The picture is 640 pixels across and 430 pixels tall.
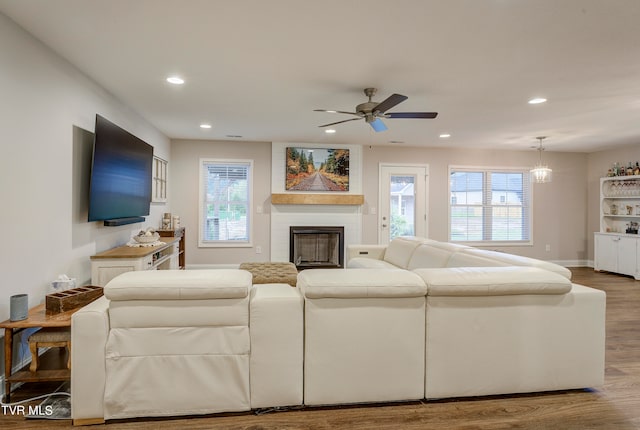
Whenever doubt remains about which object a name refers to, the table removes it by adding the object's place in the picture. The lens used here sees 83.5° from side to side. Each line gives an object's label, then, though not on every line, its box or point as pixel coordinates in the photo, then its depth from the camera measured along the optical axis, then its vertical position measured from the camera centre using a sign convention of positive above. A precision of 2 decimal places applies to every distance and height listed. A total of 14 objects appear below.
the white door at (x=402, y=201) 6.77 +0.30
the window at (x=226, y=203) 6.36 +0.22
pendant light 5.95 +0.73
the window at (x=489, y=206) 7.04 +0.23
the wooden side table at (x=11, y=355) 2.00 -0.80
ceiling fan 3.40 +1.01
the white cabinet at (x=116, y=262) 3.14 -0.43
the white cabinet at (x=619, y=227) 6.10 -0.17
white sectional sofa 1.80 -0.67
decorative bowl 3.89 -0.26
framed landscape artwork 6.43 +0.84
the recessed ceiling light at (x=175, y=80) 3.27 +1.26
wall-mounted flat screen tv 3.12 +0.39
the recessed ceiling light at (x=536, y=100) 3.78 +1.26
